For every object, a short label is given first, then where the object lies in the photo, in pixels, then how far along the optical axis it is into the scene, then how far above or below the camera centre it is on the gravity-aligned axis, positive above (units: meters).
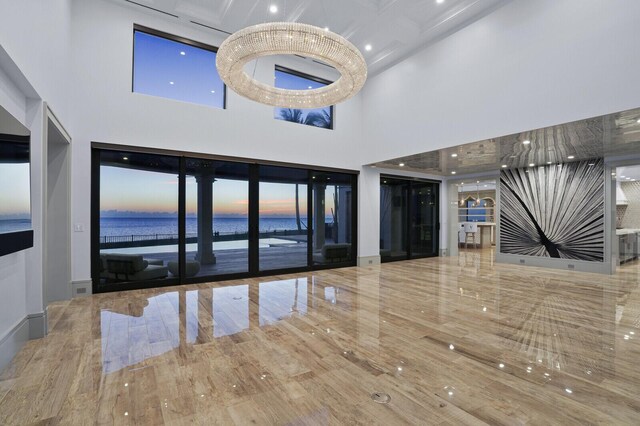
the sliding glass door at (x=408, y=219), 9.41 -0.26
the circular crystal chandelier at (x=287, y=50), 3.21 +1.86
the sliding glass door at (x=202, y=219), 5.51 -0.19
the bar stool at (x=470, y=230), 13.68 -0.88
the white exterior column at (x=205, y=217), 6.31 -0.14
